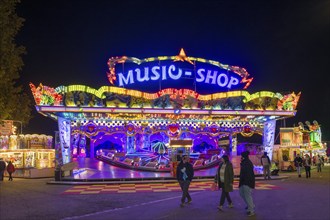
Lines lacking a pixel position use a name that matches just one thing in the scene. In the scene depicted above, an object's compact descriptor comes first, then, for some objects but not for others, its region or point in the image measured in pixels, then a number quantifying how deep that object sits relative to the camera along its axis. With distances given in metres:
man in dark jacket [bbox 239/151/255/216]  9.98
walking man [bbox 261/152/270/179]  21.80
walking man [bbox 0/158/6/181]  24.88
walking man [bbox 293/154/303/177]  24.27
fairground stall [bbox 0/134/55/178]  32.66
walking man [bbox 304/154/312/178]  23.56
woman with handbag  10.80
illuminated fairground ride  25.09
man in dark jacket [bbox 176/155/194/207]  12.00
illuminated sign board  27.86
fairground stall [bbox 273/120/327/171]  33.22
